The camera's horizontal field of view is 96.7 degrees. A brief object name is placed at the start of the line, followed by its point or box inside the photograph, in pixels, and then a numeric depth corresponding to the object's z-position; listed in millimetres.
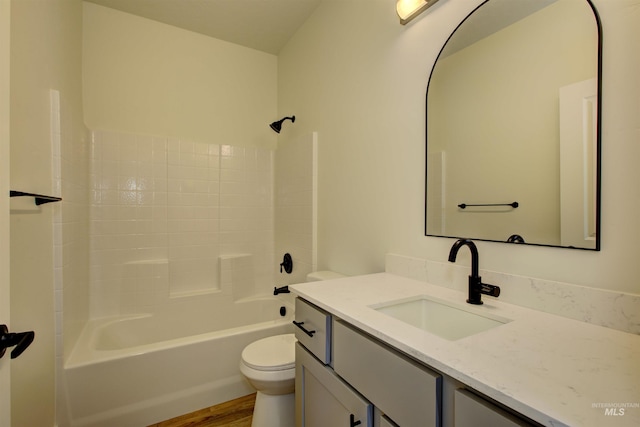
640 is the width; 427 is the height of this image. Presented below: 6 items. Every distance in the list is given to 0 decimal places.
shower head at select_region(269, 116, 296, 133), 2564
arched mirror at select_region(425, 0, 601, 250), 858
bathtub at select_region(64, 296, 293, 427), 1539
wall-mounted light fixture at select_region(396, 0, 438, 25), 1300
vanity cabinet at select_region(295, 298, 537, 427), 581
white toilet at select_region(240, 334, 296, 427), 1427
